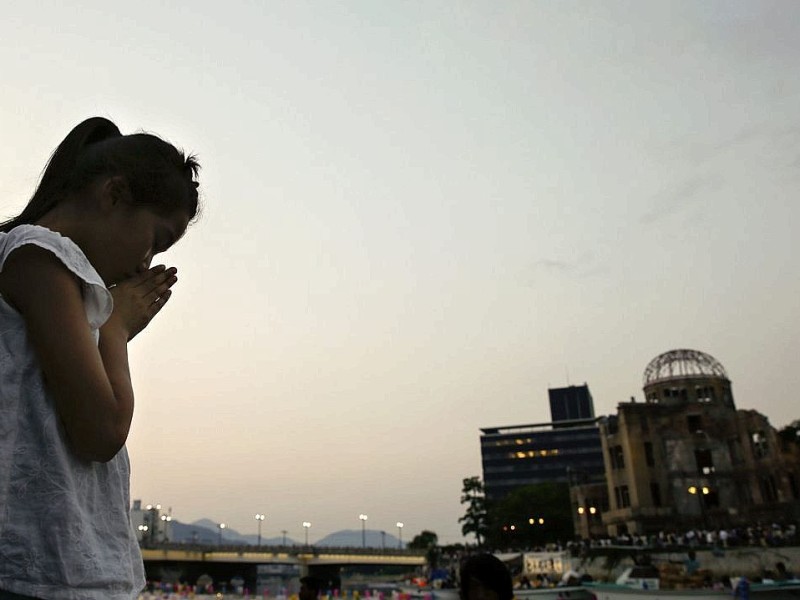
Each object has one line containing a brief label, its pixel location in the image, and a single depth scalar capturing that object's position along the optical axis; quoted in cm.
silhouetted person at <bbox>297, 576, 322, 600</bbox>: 1001
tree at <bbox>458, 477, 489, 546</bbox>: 9644
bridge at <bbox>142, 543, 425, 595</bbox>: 9669
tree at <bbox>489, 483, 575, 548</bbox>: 8869
